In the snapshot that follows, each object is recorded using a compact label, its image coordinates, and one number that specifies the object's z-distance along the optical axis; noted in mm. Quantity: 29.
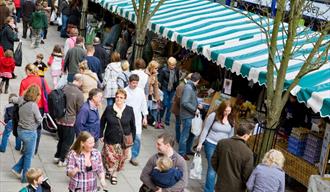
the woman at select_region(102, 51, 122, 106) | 11430
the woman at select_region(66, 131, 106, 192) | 6484
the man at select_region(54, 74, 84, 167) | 9211
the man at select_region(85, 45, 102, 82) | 12500
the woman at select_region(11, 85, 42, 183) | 8266
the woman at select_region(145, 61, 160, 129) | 11500
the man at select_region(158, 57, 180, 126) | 12170
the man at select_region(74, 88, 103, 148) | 8367
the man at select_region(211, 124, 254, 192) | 7039
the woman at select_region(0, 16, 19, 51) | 15180
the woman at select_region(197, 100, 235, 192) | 8516
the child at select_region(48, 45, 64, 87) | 13116
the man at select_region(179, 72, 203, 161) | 10328
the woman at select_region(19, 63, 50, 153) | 9785
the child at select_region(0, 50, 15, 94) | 13227
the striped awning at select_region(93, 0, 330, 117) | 9008
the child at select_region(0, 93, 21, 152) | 9418
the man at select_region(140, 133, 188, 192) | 6188
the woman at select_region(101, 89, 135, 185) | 8438
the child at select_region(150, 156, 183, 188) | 6020
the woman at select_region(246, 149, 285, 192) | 6703
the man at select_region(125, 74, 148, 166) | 9371
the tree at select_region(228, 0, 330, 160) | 7945
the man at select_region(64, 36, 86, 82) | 12773
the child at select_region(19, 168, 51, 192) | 6586
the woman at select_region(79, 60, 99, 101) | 10250
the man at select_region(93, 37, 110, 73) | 14422
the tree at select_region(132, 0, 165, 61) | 14258
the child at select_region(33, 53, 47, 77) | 11551
